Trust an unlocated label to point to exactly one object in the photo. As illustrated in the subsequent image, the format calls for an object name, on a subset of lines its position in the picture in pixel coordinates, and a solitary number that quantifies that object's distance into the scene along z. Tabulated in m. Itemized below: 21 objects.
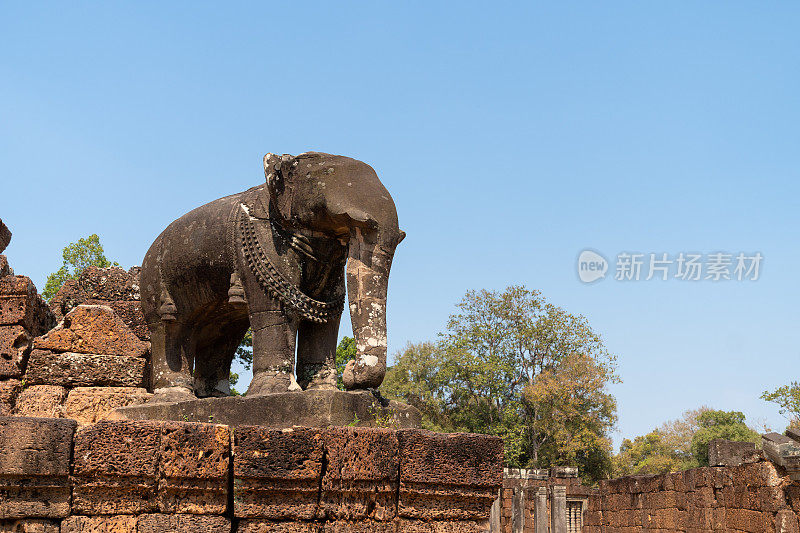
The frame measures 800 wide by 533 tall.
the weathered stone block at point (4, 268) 7.15
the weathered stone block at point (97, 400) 6.07
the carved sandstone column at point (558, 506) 22.58
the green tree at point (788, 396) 36.91
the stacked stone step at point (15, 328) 6.23
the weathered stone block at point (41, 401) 6.04
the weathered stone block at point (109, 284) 7.28
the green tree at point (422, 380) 36.34
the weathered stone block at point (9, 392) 6.11
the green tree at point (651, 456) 45.91
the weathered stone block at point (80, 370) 6.21
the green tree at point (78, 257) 21.80
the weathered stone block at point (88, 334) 6.29
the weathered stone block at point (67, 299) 7.32
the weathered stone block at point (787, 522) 10.31
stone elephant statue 4.69
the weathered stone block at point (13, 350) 6.32
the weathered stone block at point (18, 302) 6.50
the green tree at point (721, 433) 42.31
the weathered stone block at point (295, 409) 4.38
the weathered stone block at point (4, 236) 8.05
